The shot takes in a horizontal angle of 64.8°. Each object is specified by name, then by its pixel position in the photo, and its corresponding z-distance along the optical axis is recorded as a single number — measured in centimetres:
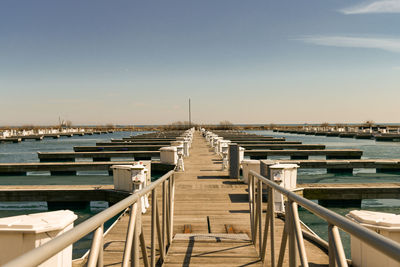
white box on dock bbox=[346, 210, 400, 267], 345
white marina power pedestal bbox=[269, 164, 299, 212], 684
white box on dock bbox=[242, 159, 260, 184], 932
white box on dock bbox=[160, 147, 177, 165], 1512
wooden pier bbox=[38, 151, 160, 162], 2233
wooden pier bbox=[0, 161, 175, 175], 1731
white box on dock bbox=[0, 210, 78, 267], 310
